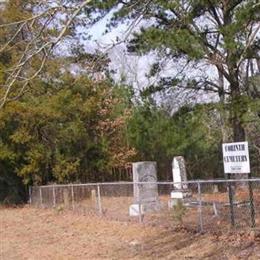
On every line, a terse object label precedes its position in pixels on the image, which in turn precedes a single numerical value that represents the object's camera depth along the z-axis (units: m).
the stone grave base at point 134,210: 19.05
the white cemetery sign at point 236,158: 13.99
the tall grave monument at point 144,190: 19.52
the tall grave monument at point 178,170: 24.16
